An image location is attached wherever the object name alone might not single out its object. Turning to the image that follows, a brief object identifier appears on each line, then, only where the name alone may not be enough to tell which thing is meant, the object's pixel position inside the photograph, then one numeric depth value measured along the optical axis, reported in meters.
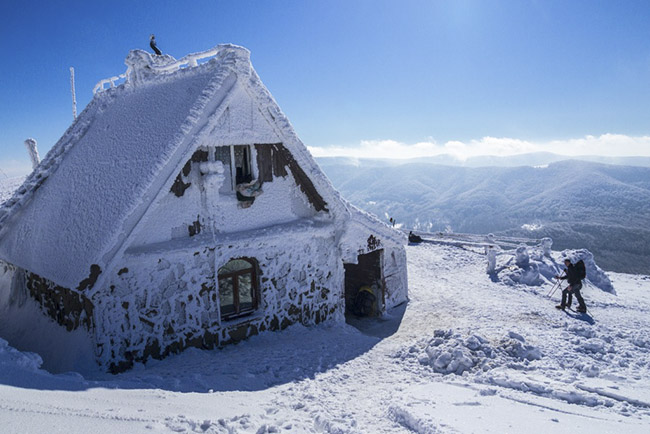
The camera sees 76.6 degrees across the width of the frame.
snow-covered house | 7.93
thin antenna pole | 15.21
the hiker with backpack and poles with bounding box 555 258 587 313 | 12.89
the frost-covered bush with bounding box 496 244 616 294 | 17.14
